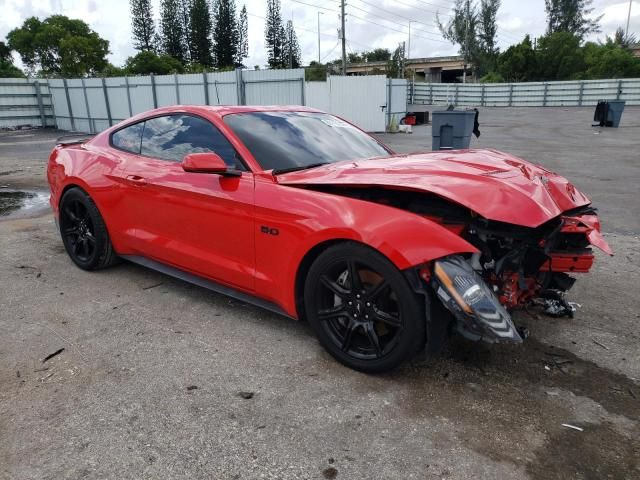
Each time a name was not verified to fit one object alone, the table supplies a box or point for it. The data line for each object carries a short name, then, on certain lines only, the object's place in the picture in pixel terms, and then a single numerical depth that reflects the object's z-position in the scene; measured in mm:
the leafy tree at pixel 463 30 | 77000
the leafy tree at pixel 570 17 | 72625
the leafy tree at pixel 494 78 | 56969
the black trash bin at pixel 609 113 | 22188
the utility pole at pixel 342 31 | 41288
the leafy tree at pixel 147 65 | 60188
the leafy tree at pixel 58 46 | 57219
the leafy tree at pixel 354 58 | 97812
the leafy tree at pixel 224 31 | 77625
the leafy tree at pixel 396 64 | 62928
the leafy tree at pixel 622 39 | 73494
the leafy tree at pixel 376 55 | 98875
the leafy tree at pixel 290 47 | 88250
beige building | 84938
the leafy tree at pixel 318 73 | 58088
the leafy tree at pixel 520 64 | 55438
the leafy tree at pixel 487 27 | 77625
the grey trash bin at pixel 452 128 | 11336
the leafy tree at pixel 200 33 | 75812
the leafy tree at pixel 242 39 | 80750
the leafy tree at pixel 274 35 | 84625
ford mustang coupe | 2596
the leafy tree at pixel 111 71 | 50906
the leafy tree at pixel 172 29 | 76250
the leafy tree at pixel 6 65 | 53231
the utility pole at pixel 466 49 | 63044
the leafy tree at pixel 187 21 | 77188
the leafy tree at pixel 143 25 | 75250
